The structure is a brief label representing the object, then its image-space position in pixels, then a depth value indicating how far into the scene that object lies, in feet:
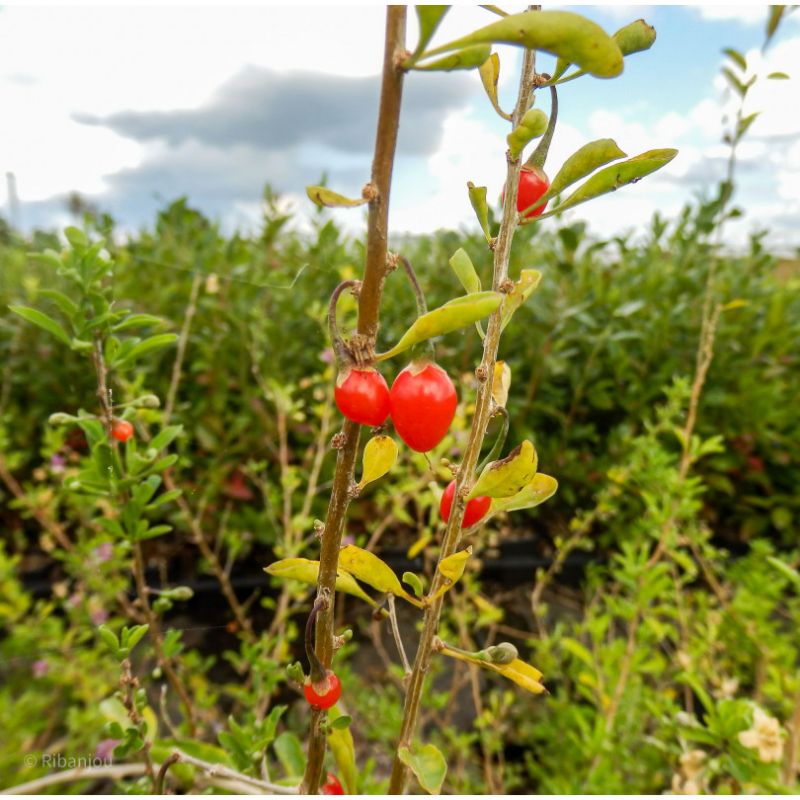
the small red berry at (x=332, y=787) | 0.50
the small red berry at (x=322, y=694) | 0.41
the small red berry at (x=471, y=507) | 0.43
